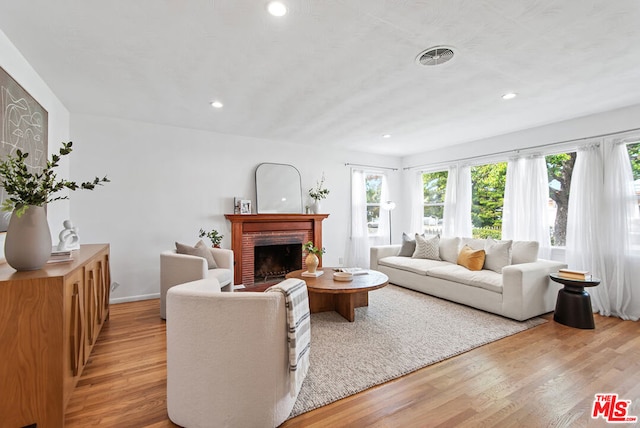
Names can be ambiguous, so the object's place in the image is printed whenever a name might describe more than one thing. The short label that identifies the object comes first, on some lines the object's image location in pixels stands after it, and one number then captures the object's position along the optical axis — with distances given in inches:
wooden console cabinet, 57.3
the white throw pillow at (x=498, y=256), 147.3
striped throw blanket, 62.2
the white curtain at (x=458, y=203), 201.0
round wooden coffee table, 117.5
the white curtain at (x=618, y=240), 131.0
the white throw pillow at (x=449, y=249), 176.8
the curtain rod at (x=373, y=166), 225.7
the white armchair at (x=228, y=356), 59.2
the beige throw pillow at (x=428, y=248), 183.6
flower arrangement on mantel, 206.1
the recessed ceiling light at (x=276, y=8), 66.7
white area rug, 79.9
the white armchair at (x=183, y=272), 118.0
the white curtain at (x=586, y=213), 139.0
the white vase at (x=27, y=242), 64.3
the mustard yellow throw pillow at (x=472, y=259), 152.7
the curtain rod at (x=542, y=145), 135.6
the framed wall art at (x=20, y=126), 77.5
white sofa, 125.6
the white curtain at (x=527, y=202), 161.0
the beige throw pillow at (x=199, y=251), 131.7
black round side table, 118.5
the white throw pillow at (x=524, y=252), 143.7
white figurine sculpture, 92.5
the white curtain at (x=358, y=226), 224.2
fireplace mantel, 175.9
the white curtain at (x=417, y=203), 239.3
